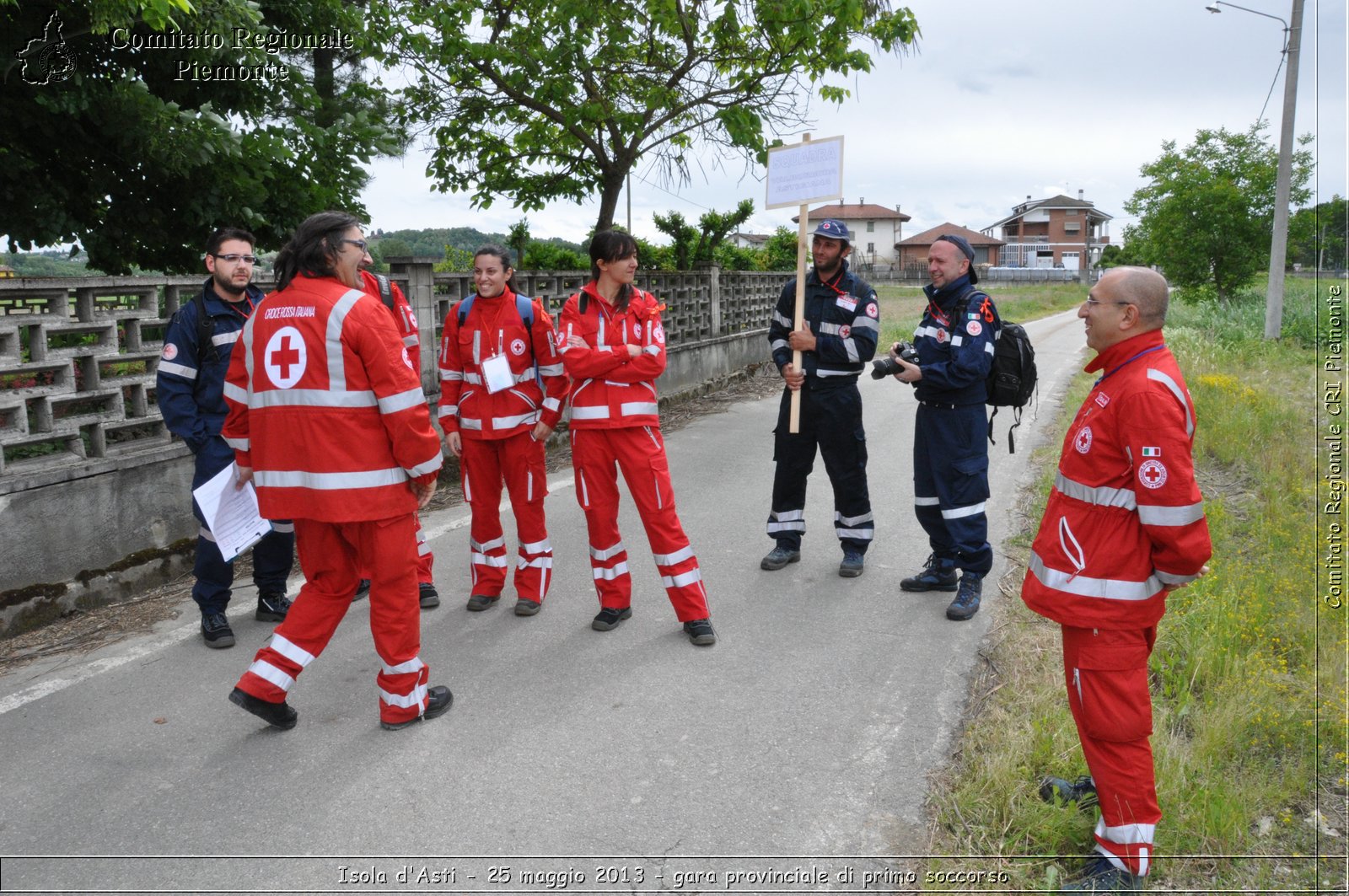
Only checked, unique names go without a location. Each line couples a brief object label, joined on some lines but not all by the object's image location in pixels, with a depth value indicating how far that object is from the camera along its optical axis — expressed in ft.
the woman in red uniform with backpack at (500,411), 16.37
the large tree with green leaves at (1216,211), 81.35
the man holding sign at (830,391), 18.08
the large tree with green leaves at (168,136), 20.79
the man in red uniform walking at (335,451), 11.48
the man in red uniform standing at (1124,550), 8.78
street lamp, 49.16
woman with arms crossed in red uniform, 15.39
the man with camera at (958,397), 16.33
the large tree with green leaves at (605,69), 34.35
